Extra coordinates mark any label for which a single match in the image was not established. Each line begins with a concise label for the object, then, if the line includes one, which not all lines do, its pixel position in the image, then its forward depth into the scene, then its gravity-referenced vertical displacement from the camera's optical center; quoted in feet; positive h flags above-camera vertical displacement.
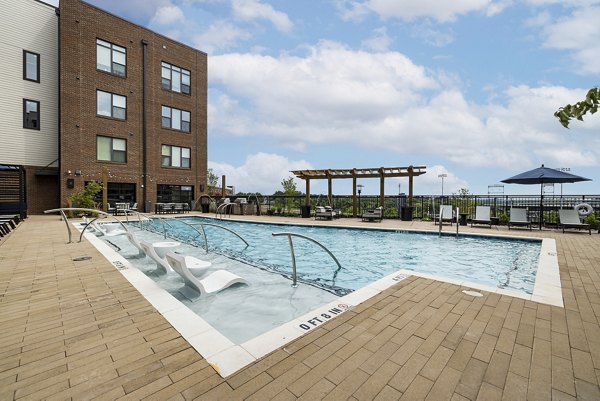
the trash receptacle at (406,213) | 44.50 -2.22
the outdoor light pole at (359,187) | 49.51 +1.94
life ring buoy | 34.83 -1.09
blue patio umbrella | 32.42 +2.55
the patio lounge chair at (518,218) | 34.37 -2.21
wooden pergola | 44.32 +4.02
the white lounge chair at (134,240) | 17.43 -2.64
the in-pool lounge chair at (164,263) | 14.39 -3.42
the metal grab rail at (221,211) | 54.12 -2.68
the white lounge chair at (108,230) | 28.41 -3.47
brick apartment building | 51.34 +17.13
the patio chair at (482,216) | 36.19 -2.12
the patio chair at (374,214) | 42.68 -2.33
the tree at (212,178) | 99.24 +6.63
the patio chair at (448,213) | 38.09 -1.84
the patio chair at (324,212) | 45.62 -2.22
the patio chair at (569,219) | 30.98 -2.16
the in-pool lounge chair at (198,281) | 12.21 -3.92
